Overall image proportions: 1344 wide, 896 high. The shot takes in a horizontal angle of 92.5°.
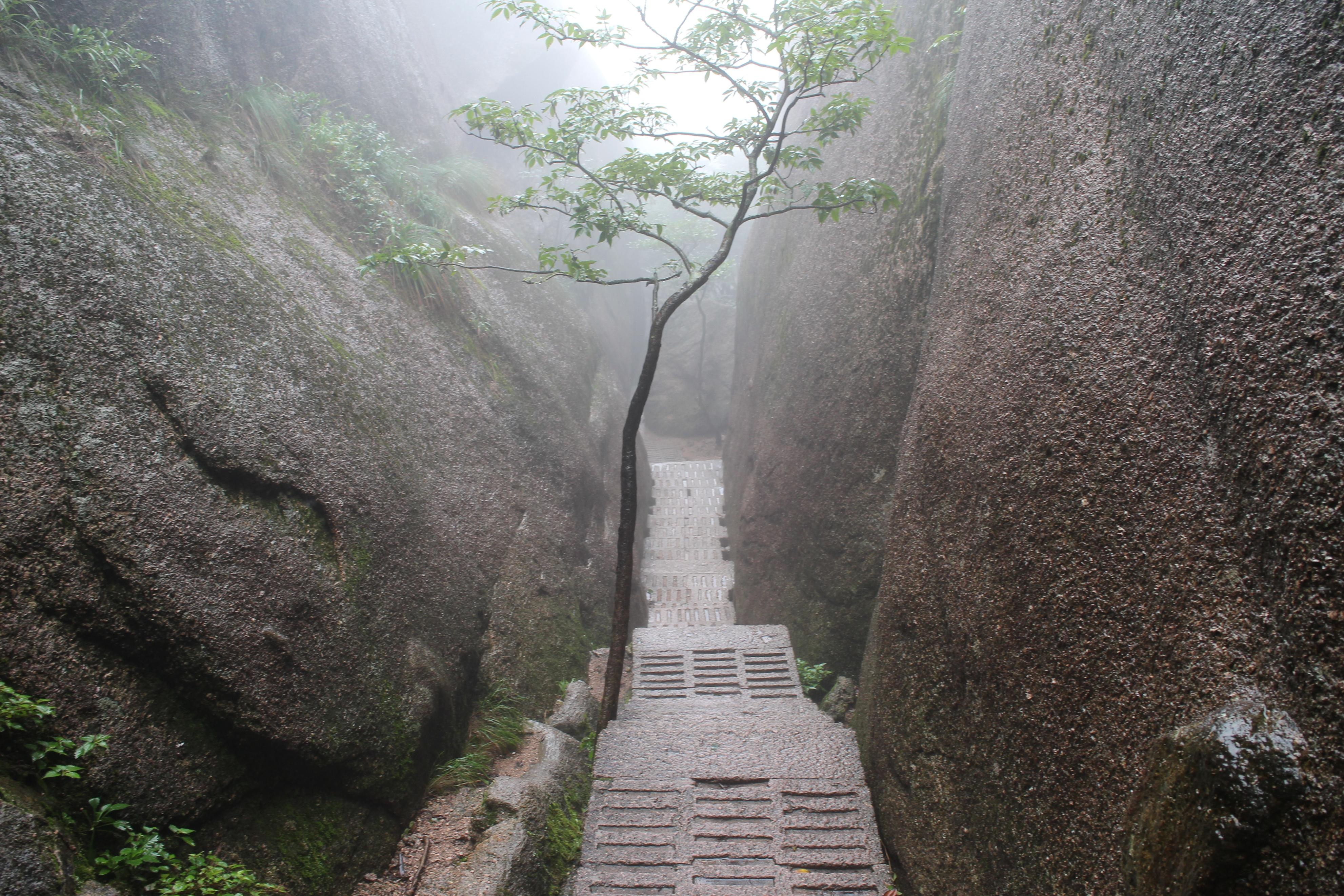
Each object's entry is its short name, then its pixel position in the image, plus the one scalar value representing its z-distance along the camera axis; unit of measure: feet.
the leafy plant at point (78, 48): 13.15
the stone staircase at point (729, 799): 10.49
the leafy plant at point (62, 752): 7.34
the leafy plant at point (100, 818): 7.56
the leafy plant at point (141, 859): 7.36
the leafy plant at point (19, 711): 7.25
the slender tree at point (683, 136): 16.46
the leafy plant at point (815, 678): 18.37
